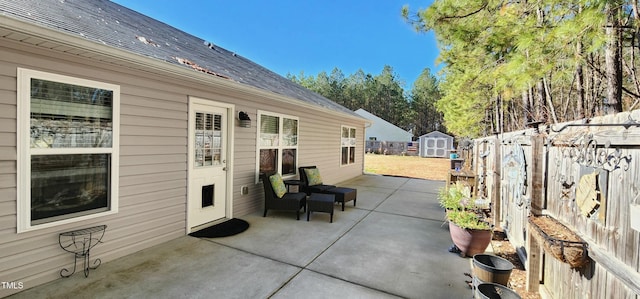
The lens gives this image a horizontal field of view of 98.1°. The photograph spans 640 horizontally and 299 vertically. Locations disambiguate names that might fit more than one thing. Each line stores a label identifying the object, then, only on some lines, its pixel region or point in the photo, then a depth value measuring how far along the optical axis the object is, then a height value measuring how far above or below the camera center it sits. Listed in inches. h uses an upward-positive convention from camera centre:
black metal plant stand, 117.5 -44.3
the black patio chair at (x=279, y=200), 208.4 -41.6
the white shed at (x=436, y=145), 999.6 +12.1
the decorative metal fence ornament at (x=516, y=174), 135.6 -13.0
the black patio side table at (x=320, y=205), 206.7 -44.1
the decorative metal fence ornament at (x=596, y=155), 63.5 -1.0
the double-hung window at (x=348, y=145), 411.2 +2.0
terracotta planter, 141.7 -47.1
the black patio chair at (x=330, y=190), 242.8 -40.3
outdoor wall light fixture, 203.3 +18.7
